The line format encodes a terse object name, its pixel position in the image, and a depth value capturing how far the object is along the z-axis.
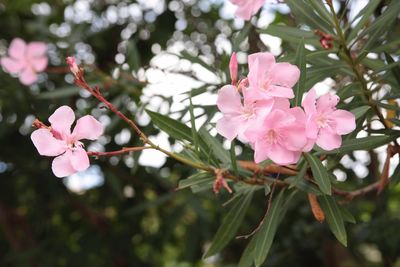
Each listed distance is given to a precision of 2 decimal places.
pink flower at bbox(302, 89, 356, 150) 0.90
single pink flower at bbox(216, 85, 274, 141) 0.88
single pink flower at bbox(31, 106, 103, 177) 0.92
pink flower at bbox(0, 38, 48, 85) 2.00
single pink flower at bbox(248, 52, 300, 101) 0.87
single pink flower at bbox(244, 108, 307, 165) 0.86
